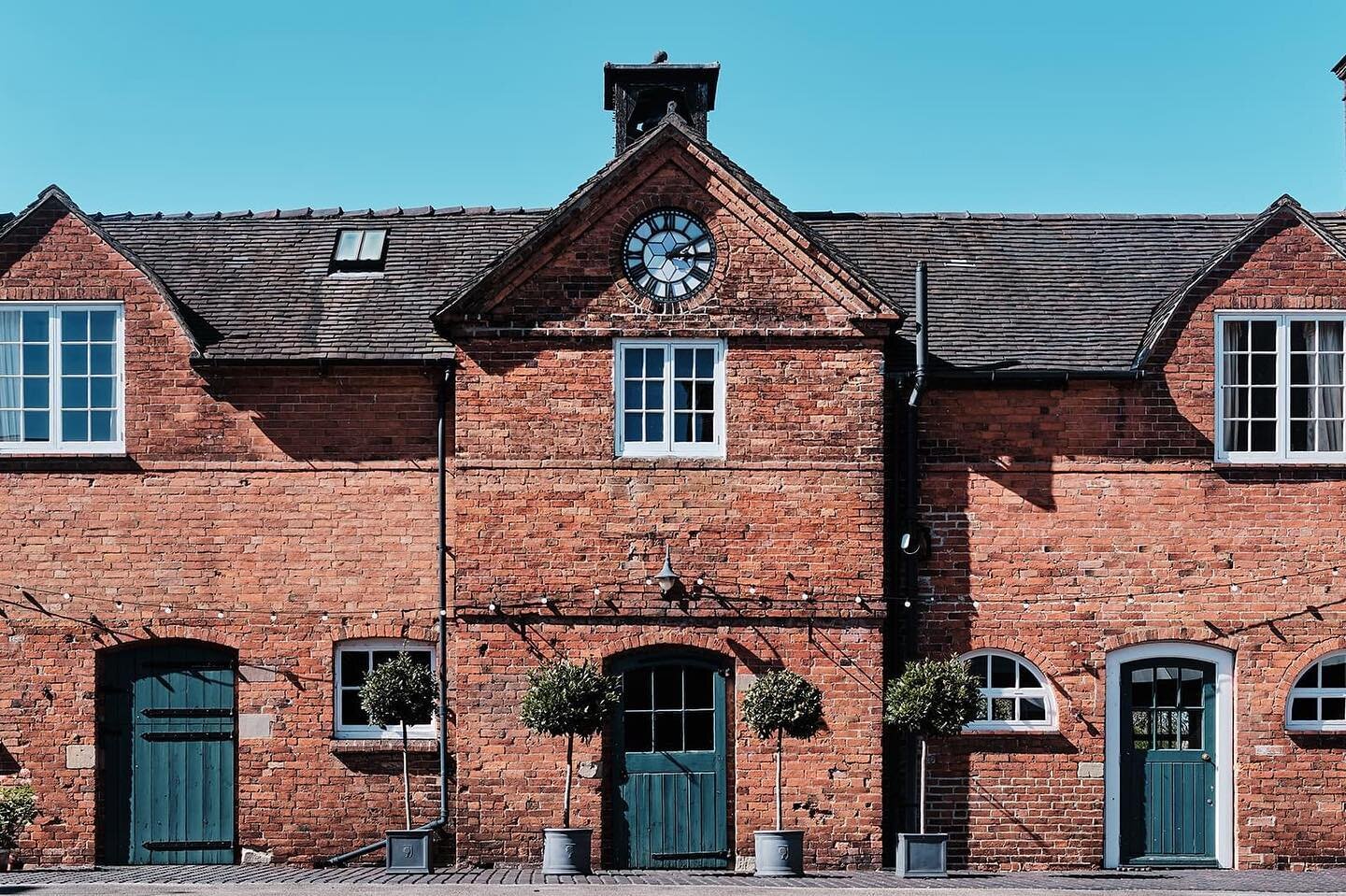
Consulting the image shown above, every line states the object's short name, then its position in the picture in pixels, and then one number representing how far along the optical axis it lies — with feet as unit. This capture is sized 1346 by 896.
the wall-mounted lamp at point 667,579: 57.88
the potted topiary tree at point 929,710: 55.77
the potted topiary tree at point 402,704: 56.13
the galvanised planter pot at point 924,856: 55.72
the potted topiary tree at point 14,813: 55.52
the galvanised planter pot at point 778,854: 55.81
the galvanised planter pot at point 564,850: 55.36
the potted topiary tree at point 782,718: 55.83
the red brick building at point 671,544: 58.59
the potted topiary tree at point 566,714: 55.42
